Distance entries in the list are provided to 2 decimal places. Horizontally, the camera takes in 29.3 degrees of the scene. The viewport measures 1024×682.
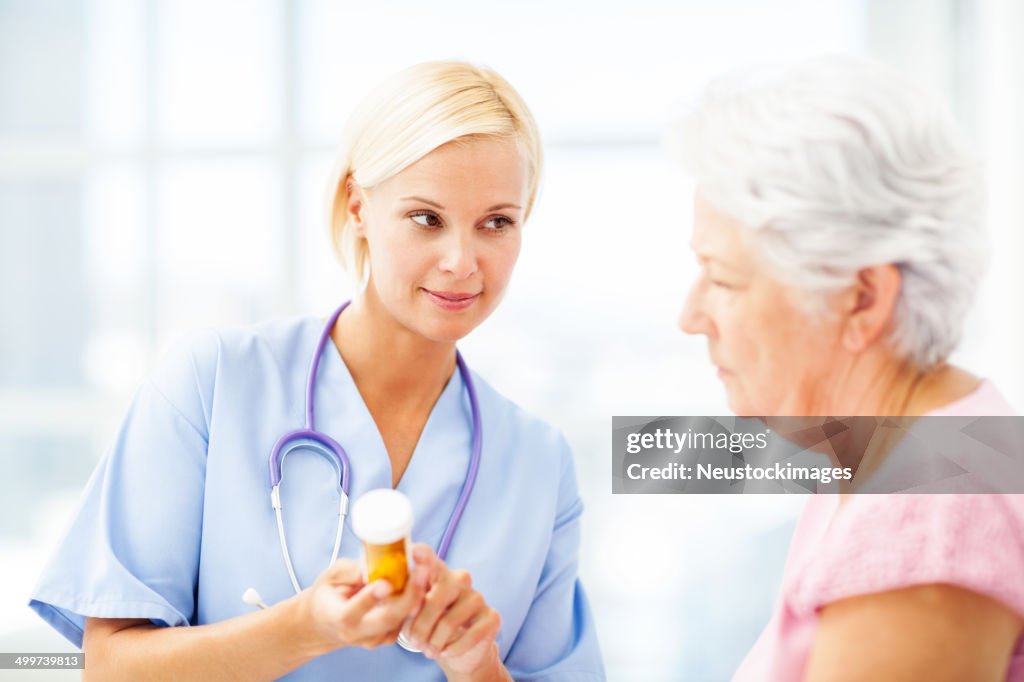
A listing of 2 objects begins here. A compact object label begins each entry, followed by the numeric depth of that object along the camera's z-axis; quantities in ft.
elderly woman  4.39
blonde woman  5.13
